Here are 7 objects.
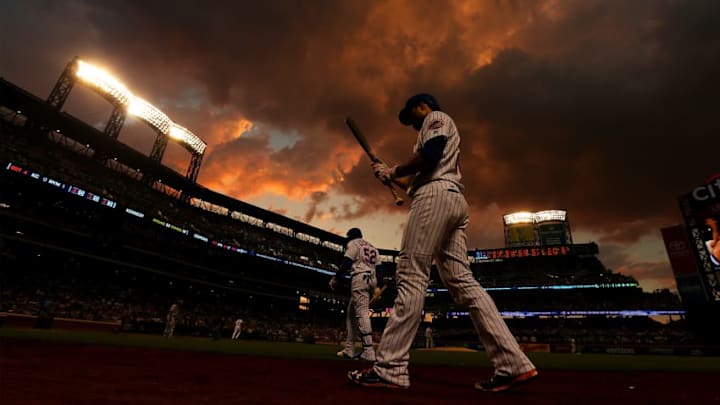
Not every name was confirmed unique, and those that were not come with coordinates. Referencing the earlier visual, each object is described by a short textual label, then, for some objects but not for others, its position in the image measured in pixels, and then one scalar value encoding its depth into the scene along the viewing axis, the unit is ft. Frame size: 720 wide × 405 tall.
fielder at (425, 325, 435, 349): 74.75
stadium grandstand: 81.35
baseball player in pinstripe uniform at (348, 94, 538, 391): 8.32
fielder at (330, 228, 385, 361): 21.44
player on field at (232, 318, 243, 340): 69.77
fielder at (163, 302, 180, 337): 58.29
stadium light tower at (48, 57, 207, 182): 98.58
